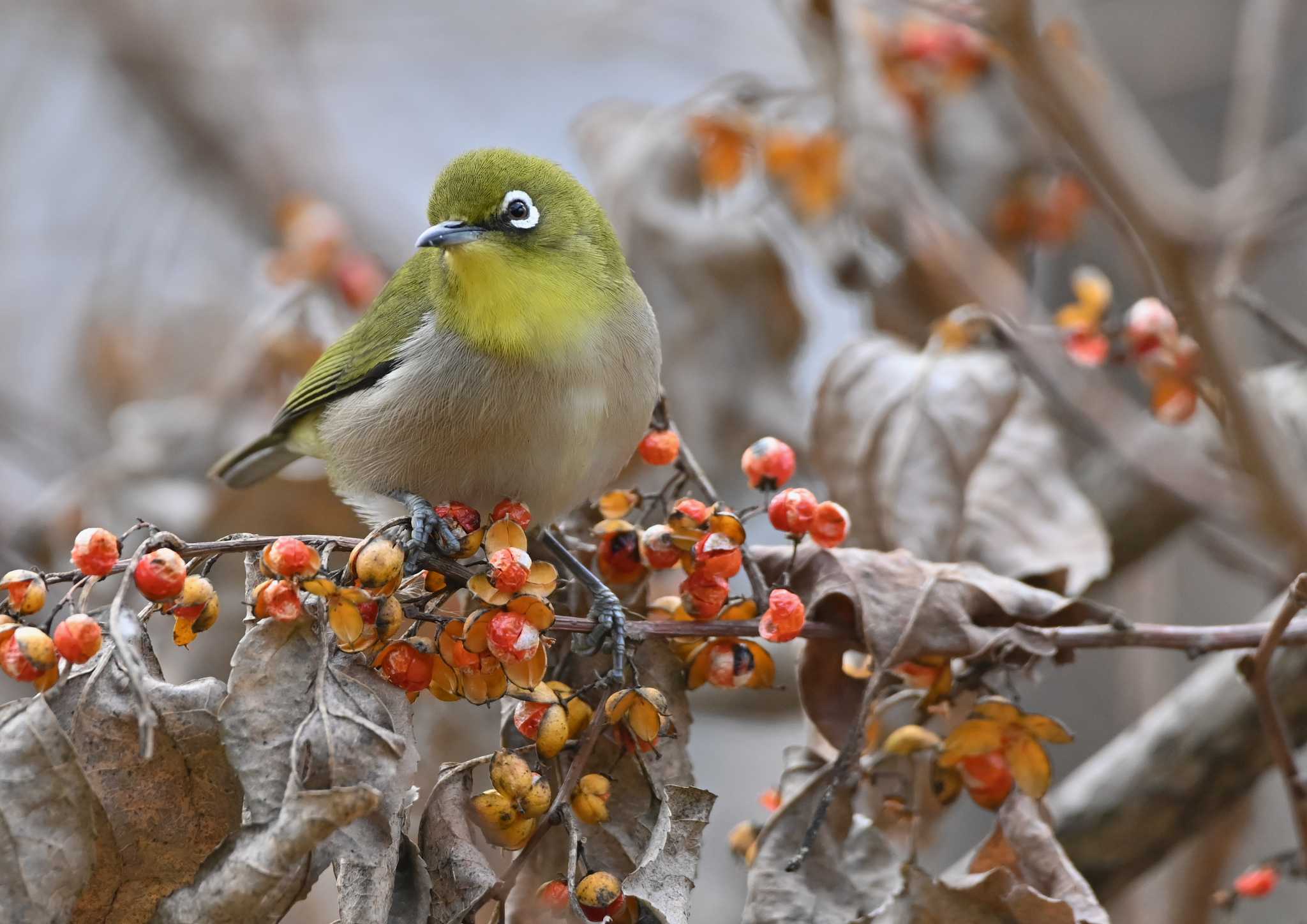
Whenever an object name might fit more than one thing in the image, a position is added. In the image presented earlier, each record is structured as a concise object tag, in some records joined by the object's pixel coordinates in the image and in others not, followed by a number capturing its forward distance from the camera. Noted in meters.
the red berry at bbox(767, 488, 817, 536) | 4.96
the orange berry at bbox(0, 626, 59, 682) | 3.82
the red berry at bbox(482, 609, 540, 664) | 4.29
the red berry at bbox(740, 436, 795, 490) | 5.25
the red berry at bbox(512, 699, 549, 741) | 4.57
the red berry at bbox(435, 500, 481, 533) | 5.13
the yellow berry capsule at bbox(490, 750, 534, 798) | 4.33
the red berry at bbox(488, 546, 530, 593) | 4.36
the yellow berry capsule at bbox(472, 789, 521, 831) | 4.36
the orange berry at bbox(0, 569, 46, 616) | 3.84
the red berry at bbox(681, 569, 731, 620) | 4.82
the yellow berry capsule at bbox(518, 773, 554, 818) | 4.36
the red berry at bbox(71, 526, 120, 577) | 3.94
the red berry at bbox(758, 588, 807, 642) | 4.59
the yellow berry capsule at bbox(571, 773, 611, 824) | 4.50
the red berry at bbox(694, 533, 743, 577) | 4.72
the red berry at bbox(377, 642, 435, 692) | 4.30
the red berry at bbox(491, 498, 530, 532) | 5.20
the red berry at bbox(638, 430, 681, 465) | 5.62
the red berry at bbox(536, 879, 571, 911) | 4.45
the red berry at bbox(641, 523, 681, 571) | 4.87
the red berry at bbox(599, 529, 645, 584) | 5.30
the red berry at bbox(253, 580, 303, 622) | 4.02
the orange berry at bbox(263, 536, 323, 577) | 3.93
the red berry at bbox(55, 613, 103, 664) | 3.89
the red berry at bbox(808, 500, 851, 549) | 5.00
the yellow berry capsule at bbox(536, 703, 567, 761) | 4.43
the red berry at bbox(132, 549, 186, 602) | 3.81
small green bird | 6.17
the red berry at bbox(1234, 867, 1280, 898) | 5.73
